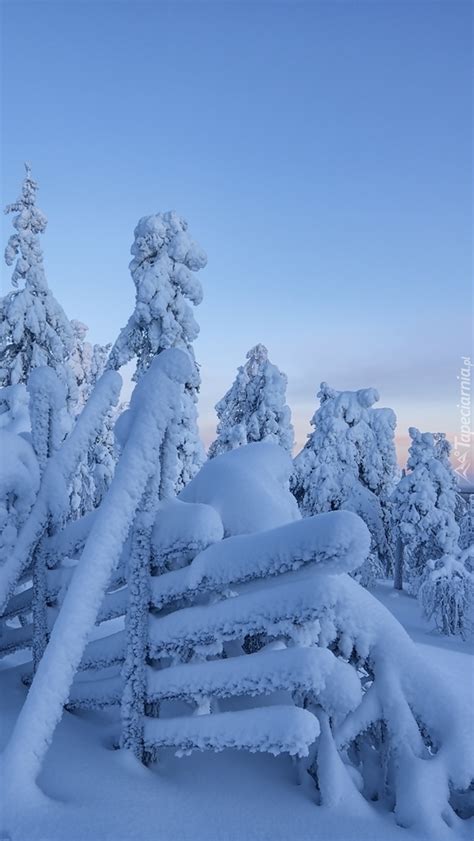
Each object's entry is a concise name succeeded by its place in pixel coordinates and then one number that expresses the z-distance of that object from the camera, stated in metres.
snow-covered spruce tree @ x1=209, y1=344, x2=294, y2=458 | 25.44
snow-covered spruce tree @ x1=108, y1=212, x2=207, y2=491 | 15.99
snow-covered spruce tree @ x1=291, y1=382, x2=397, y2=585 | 25.03
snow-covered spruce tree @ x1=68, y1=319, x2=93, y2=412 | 34.09
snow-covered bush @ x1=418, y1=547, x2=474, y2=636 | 19.17
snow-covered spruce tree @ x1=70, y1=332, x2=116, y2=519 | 23.93
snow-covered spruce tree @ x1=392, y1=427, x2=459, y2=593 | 24.47
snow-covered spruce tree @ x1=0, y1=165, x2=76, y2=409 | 18.19
